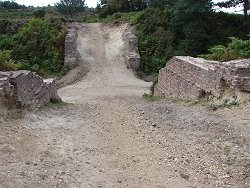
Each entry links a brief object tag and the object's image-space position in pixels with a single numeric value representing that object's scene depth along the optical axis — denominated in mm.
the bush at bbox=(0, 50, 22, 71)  12727
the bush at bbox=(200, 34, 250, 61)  13101
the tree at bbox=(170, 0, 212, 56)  23234
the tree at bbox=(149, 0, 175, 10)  34216
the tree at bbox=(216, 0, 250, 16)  24578
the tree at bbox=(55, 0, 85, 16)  47344
